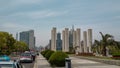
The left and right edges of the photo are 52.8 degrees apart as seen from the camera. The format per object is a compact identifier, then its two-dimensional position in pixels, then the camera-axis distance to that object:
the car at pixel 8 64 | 4.34
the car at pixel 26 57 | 17.28
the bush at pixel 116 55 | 17.13
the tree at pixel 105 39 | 22.40
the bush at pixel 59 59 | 10.17
